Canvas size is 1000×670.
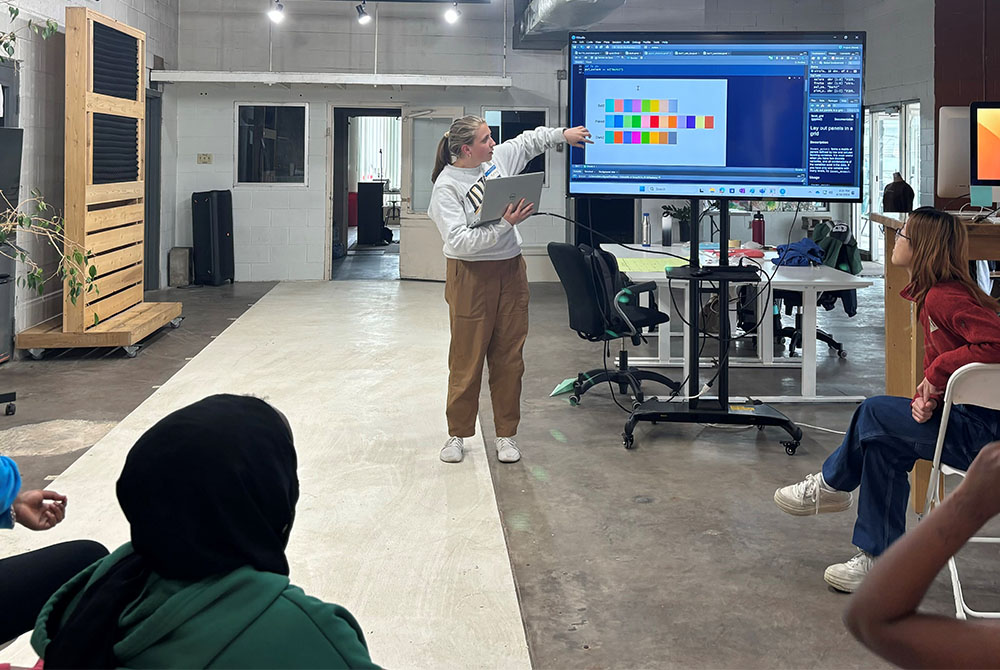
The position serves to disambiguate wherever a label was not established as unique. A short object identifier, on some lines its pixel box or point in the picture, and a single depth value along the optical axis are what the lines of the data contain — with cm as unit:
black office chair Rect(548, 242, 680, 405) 542
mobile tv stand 453
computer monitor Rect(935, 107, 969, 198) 452
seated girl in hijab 111
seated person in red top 282
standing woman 418
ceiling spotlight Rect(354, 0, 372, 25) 1097
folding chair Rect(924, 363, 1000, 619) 262
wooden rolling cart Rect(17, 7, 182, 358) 674
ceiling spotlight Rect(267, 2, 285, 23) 1052
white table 567
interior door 1202
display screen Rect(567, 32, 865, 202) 436
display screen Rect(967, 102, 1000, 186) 438
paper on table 633
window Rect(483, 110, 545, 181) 1207
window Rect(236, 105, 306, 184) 1188
